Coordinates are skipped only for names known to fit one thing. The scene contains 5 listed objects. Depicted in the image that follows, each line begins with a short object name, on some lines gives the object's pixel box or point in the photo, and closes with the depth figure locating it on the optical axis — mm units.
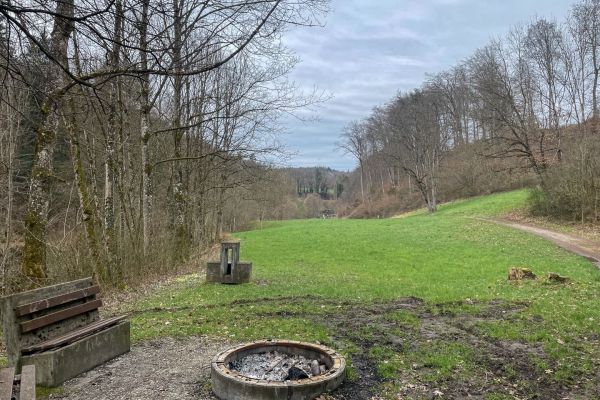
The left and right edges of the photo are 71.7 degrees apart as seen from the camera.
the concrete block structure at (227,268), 11797
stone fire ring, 3877
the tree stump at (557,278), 9703
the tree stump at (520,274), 10680
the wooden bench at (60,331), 4348
